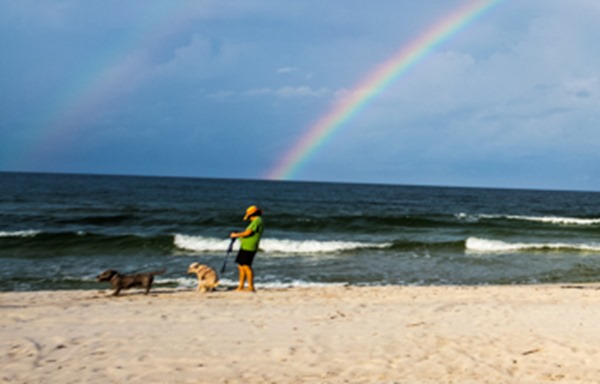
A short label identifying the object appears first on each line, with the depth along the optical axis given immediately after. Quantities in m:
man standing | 9.60
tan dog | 10.11
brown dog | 9.57
